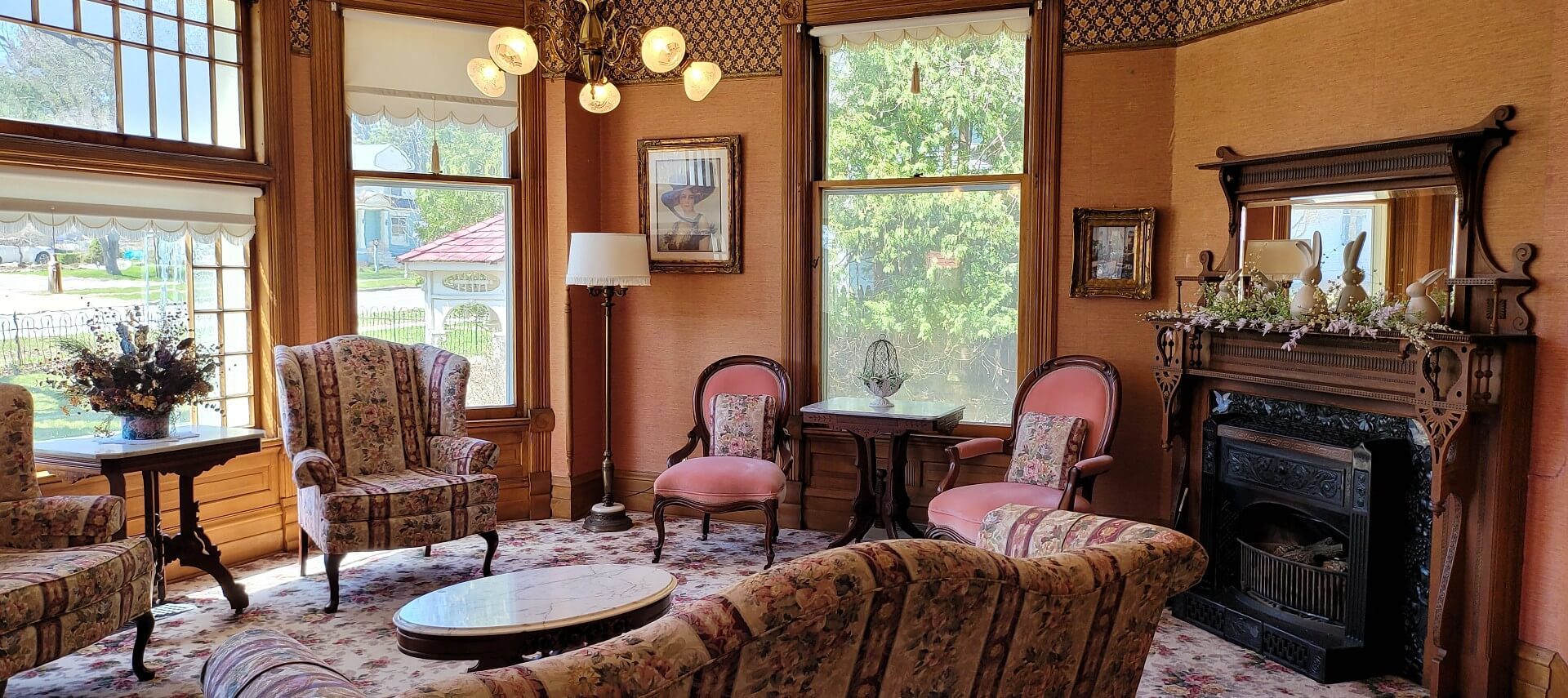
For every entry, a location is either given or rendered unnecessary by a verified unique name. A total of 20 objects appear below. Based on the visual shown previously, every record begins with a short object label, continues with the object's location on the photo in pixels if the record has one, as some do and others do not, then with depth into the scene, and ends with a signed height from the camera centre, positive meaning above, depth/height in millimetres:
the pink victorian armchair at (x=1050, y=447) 4391 -698
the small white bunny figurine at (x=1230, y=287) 4301 +38
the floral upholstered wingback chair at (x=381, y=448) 4309 -703
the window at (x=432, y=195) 5367 +545
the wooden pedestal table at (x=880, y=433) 4855 -661
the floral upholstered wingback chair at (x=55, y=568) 2955 -842
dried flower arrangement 3986 -318
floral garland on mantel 3498 -76
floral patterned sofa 1412 -525
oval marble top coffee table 2797 -912
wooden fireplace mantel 3291 -562
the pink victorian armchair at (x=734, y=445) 4863 -785
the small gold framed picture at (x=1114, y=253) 4941 +208
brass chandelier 3432 +823
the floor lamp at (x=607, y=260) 5289 +181
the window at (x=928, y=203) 5316 +491
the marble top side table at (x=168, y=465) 3852 -650
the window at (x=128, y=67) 4277 +1014
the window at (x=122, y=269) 4301 +117
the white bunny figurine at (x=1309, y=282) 3854 +56
